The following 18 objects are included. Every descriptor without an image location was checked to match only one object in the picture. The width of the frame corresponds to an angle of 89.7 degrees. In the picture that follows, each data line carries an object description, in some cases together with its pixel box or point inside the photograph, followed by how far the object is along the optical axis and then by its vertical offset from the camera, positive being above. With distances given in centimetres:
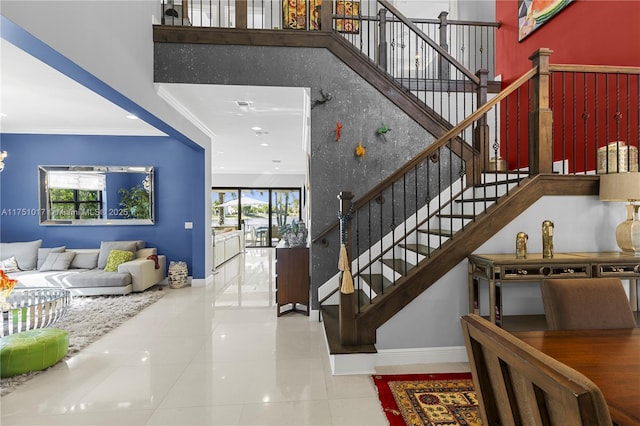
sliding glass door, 1245 +4
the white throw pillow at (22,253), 540 -68
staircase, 278 +24
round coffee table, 299 -95
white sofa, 496 -93
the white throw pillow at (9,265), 522 -85
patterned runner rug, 205 -134
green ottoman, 260 -115
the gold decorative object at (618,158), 278 +44
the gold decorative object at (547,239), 255 -24
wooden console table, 243 -46
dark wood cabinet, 414 -84
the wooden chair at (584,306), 167 -51
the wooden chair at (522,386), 59 -39
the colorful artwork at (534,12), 401 +260
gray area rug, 271 -133
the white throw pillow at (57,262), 533 -82
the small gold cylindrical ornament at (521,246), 256 -29
